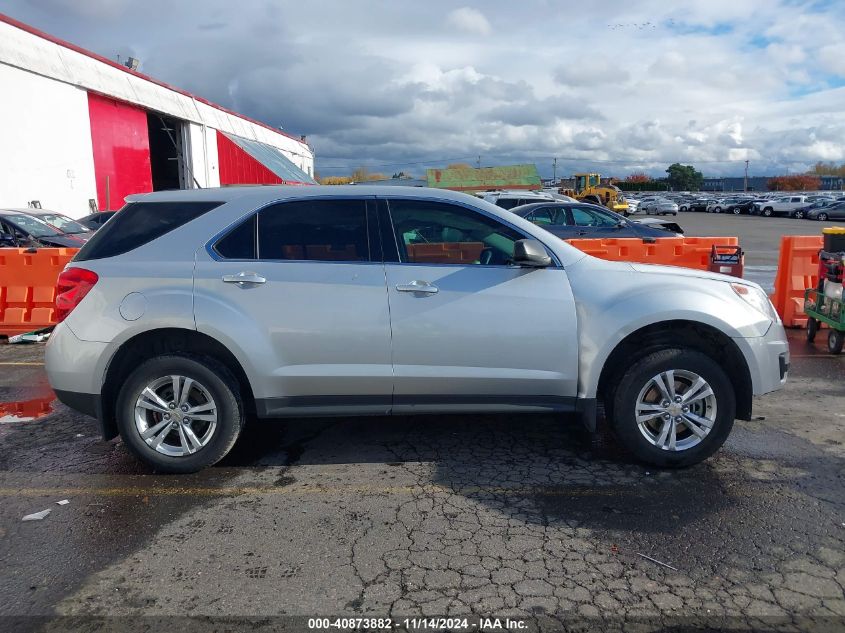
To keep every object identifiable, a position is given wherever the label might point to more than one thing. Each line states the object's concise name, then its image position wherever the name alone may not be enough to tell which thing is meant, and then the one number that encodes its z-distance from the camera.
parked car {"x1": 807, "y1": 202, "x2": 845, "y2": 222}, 41.78
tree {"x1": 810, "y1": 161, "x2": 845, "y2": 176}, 133.50
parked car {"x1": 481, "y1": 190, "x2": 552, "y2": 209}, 18.62
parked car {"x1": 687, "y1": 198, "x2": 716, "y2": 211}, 62.94
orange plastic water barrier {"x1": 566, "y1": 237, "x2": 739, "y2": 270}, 9.95
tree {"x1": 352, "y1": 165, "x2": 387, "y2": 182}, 100.44
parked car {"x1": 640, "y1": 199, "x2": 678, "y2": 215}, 55.53
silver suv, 4.12
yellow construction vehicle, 45.75
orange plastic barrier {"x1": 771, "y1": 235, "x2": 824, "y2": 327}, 8.77
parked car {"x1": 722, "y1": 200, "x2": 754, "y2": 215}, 54.41
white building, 17.75
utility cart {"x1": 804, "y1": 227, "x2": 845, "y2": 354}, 7.11
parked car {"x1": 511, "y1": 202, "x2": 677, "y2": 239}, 13.81
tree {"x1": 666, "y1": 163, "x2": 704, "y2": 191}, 121.62
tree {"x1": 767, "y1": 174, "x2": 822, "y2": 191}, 111.56
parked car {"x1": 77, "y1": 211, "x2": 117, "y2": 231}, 18.30
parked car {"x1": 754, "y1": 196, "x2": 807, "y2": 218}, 48.53
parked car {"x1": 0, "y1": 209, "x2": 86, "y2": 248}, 12.82
